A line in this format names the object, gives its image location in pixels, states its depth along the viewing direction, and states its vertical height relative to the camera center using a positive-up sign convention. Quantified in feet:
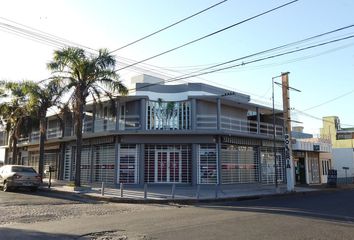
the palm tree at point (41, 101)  90.65 +16.97
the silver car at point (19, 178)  81.23 -0.83
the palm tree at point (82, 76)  81.00 +19.98
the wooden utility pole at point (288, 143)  88.48 +6.83
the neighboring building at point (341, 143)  166.09 +17.97
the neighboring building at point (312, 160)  123.95 +4.71
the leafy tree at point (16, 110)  105.50 +17.04
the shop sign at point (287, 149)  88.33 +5.53
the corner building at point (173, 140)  92.02 +8.11
